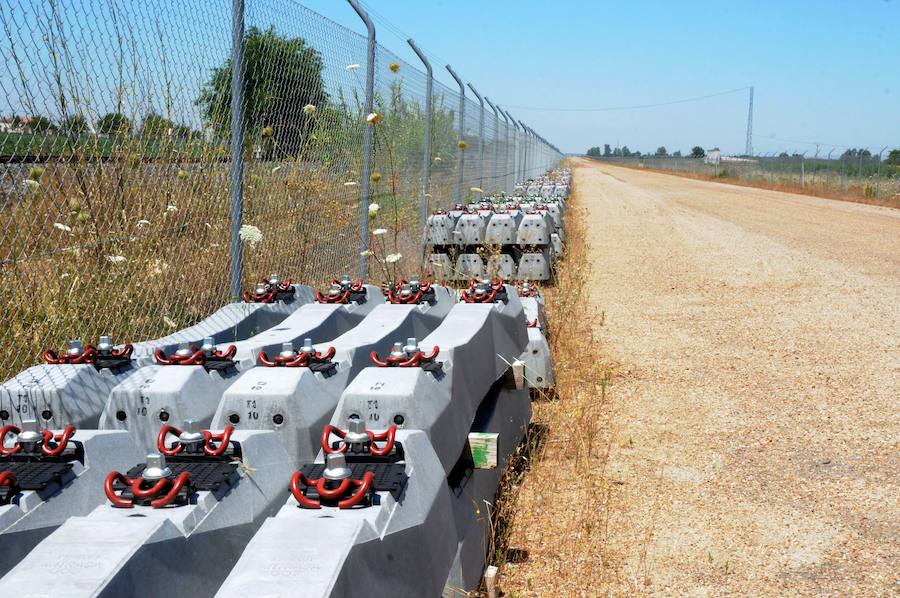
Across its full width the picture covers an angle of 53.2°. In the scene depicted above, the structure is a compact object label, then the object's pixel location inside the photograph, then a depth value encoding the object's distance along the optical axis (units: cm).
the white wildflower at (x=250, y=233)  440
